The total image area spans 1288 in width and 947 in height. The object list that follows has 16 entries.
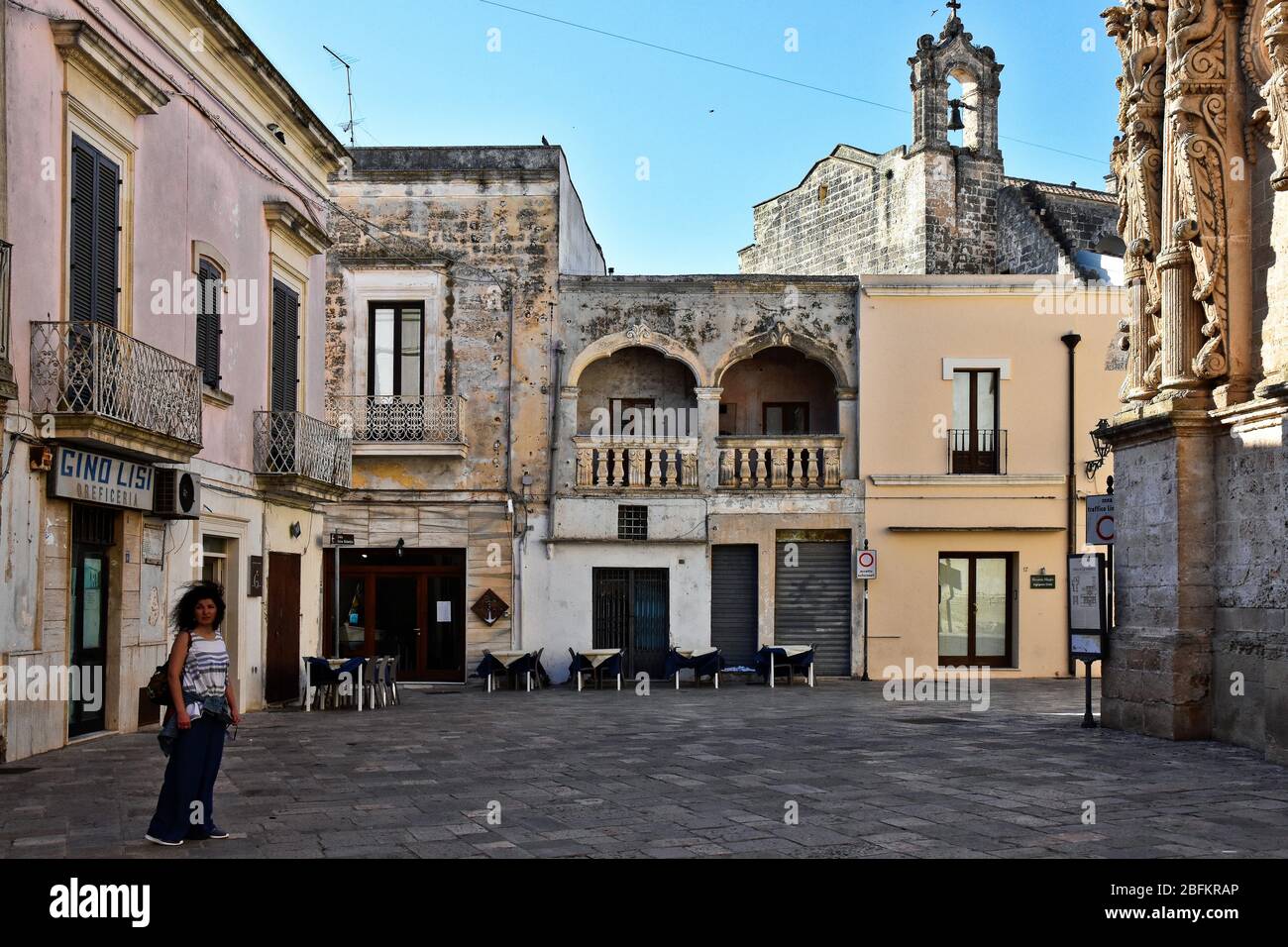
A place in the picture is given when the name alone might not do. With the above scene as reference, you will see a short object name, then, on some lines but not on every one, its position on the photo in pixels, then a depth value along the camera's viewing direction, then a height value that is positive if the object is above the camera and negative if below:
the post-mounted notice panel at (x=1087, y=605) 15.09 -0.58
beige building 26.03 +1.83
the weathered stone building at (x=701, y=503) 25.83 +0.88
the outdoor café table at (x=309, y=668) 18.73 -1.57
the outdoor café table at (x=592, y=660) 23.62 -1.84
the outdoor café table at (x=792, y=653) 23.94 -1.73
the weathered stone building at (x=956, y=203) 31.47 +8.09
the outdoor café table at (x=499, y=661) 23.64 -1.87
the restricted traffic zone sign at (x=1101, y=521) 15.63 +0.35
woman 8.31 -1.02
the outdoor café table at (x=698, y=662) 23.80 -1.87
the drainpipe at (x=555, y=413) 25.94 +2.56
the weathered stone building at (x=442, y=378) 25.69 +3.18
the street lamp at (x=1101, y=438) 15.51 +1.29
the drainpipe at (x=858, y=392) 26.19 +2.98
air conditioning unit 15.23 +0.61
